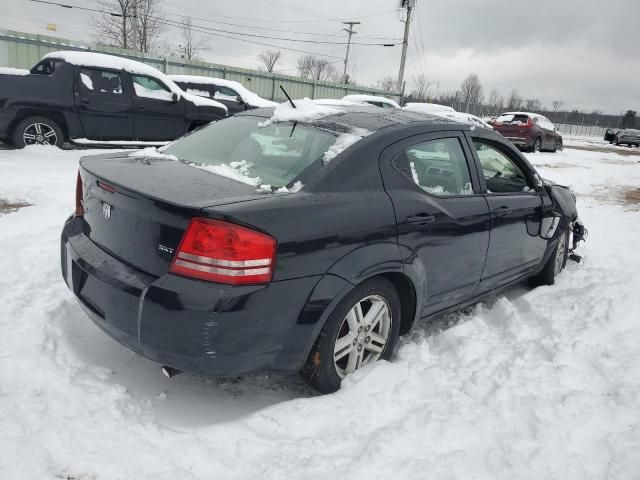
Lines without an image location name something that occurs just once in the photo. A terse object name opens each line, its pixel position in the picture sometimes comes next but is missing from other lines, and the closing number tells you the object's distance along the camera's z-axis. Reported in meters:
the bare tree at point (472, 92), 72.30
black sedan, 2.19
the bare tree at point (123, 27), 35.41
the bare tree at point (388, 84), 71.35
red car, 18.11
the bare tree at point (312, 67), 79.56
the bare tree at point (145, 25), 35.71
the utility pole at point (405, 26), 33.78
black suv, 8.34
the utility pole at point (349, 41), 61.63
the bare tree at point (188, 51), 49.75
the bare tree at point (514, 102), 82.22
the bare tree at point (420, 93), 65.38
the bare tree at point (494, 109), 61.12
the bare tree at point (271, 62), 74.44
